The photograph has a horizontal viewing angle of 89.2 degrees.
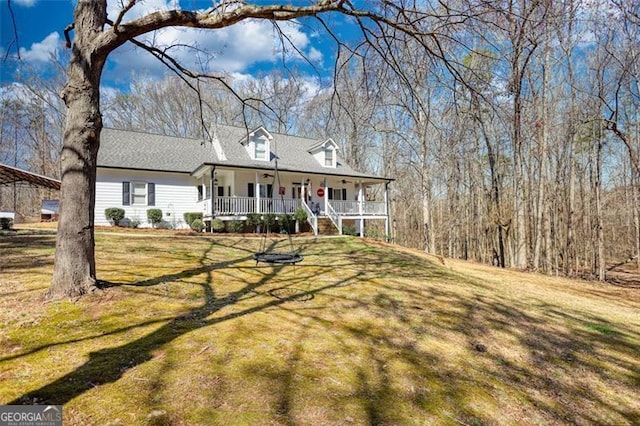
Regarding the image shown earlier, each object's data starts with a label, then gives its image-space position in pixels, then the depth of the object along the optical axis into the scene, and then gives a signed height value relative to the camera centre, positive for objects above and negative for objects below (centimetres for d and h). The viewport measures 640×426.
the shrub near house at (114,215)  1620 +20
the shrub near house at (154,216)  1709 +12
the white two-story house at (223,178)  1664 +230
